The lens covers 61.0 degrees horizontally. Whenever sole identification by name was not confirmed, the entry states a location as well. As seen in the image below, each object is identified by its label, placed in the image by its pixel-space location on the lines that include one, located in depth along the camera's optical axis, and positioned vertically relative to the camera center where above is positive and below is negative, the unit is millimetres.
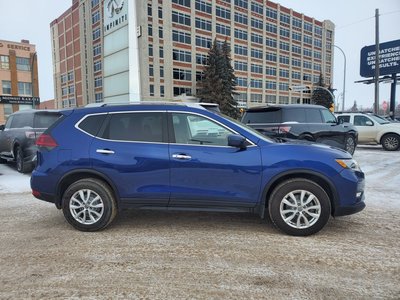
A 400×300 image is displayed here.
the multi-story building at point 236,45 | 55094 +16562
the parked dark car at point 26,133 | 9211 -64
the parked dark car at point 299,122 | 9586 +188
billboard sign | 28505 +5955
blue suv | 4344 -524
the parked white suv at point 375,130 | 14398 -85
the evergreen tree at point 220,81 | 51625 +7367
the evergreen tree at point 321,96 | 71000 +6833
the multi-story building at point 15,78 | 48500 +7762
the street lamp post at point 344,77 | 36578 +5581
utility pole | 21453 +4862
